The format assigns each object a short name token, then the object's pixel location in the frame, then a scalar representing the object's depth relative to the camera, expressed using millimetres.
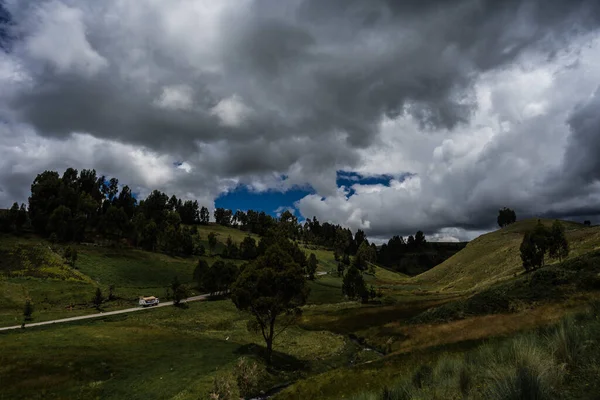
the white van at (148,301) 91438
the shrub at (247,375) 34000
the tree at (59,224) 151500
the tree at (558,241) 99438
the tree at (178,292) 92688
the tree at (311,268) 172800
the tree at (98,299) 84875
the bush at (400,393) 13900
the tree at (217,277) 111438
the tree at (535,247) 100188
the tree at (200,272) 121875
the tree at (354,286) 114369
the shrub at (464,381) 12300
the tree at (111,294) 94769
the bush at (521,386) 8977
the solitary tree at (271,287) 44500
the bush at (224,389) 31281
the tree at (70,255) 116938
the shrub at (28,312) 66500
